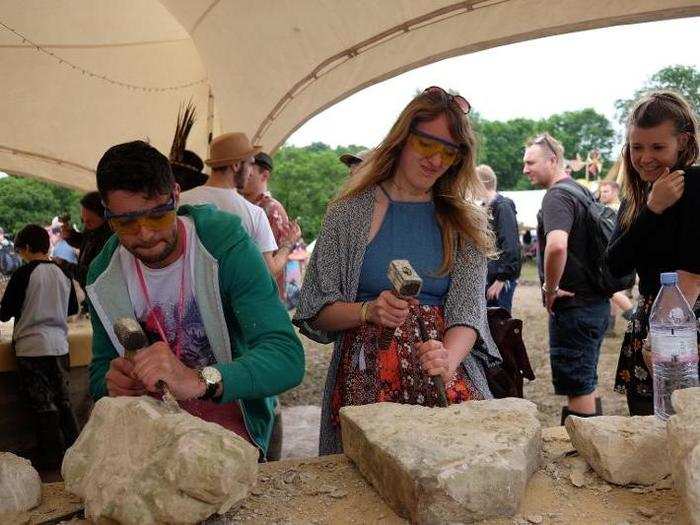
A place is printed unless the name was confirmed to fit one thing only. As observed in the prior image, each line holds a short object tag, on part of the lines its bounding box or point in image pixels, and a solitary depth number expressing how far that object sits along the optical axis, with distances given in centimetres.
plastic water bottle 172
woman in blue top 190
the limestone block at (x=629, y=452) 146
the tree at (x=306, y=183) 3344
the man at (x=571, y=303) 334
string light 693
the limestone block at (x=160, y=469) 122
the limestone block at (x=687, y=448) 120
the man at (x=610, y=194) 820
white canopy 498
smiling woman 187
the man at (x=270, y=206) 450
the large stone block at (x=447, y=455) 126
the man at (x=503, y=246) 440
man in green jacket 153
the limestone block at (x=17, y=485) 139
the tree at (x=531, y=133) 5772
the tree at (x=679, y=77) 4132
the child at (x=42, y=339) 416
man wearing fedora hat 335
